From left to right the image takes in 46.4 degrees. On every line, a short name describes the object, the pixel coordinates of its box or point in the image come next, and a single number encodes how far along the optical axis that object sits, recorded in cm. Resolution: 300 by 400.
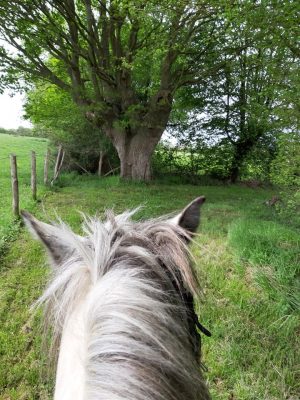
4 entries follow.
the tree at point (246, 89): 592
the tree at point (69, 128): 1695
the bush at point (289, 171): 553
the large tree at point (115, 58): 1033
